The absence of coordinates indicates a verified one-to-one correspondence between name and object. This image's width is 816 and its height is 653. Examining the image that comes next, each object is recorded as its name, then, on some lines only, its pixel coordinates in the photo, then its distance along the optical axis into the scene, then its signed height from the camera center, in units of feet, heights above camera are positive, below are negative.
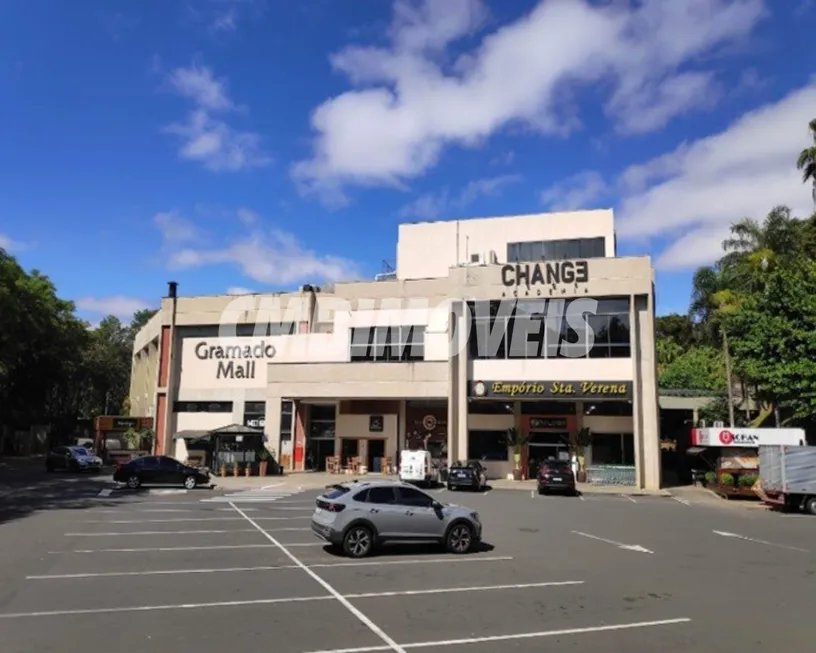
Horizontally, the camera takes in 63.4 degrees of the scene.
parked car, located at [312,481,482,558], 45.57 -6.54
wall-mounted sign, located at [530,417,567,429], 129.82 +1.02
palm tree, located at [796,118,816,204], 134.10 +54.90
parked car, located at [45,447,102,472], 133.80 -8.05
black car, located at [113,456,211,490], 99.66 -7.77
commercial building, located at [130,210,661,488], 121.90 +14.34
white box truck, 84.84 -5.94
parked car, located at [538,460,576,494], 101.24 -7.58
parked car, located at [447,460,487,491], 106.42 -8.02
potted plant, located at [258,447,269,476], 133.45 -7.57
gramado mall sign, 155.84 +15.68
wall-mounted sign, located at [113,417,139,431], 163.53 -0.34
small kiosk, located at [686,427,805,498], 103.30 -3.06
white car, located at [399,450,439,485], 107.96 -6.67
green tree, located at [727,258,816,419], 105.70 +15.29
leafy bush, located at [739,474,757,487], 103.19 -7.71
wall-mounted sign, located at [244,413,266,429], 152.48 +0.60
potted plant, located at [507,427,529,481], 127.85 -3.37
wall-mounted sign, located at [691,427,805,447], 103.24 -0.92
